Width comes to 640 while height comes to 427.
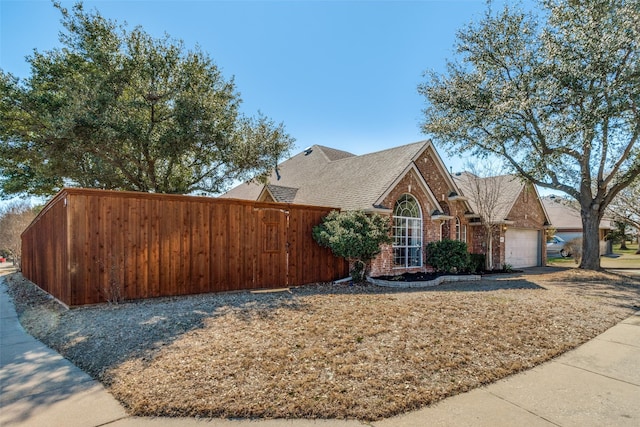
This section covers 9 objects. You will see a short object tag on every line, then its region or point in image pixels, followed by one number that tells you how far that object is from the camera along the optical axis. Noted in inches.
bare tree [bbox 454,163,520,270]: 680.4
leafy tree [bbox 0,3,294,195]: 456.1
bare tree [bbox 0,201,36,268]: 928.3
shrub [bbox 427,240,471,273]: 536.1
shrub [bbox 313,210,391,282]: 411.8
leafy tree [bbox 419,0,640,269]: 474.3
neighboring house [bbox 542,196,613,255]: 1240.8
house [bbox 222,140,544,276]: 509.4
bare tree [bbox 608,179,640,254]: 956.5
